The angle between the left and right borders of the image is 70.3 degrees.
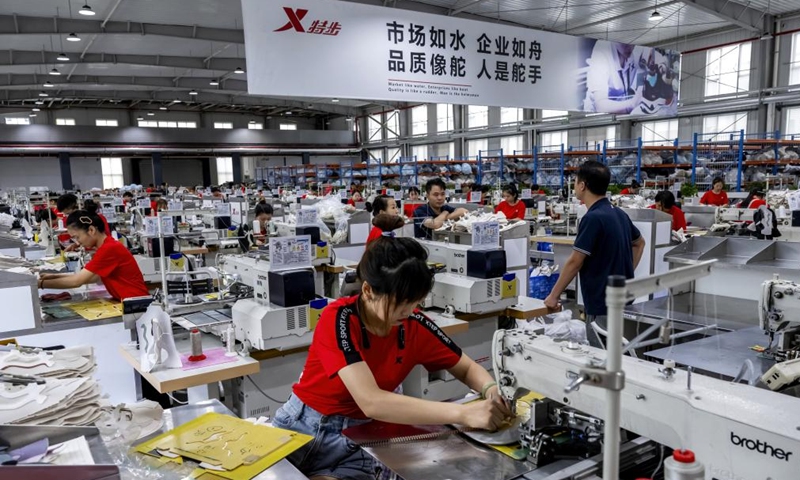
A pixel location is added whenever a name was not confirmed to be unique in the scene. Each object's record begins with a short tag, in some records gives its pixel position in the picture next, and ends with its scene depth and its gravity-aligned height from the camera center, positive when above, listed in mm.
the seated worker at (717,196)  8594 -464
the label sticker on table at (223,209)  8695 -455
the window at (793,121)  12250 +910
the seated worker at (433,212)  4914 -355
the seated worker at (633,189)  9832 -378
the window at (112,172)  23453 +446
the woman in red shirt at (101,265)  3887 -567
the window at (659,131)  14586 +918
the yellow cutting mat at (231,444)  1520 -757
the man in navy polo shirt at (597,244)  3033 -401
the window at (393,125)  22828 +1999
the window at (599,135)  15595 +942
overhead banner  4195 +987
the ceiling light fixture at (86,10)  8613 +2628
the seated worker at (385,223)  4523 -387
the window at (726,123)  13195 +998
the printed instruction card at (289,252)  2955 -392
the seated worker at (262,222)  5526 -495
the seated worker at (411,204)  10133 -556
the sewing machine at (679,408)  1138 -544
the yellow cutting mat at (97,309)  3779 -864
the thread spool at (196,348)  2797 -825
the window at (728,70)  13000 +2227
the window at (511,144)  18078 +882
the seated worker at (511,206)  6980 -427
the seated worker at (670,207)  6133 -437
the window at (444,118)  20094 +1953
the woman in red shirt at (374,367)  1670 -630
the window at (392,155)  23288 +823
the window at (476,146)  19234 +885
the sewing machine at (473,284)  3498 -691
